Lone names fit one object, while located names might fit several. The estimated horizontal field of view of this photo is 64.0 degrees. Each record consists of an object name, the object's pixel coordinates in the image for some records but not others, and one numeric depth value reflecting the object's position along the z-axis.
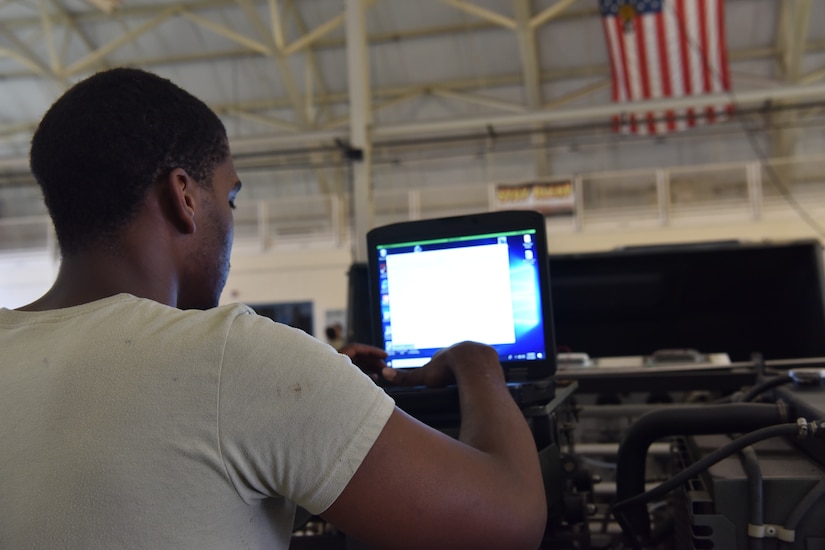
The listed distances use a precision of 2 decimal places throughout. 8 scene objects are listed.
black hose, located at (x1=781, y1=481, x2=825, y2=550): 0.82
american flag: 6.10
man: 0.58
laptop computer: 1.20
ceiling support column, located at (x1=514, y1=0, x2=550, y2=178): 8.74
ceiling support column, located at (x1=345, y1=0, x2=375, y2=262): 4.30
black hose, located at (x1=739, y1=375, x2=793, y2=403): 1.28
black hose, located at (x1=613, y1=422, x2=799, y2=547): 0.89
